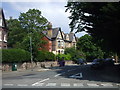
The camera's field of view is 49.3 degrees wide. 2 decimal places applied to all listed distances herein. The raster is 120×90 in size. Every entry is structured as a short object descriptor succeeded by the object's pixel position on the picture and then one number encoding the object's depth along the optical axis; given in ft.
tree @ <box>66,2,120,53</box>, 31.40
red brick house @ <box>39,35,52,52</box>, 129.89
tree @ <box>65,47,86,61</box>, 131.47
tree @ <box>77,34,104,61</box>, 148.32
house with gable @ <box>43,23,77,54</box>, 135.97
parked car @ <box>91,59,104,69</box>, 63.67
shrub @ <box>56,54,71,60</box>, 114.28
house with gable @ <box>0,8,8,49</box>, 84.65
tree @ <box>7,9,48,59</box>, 111.34
